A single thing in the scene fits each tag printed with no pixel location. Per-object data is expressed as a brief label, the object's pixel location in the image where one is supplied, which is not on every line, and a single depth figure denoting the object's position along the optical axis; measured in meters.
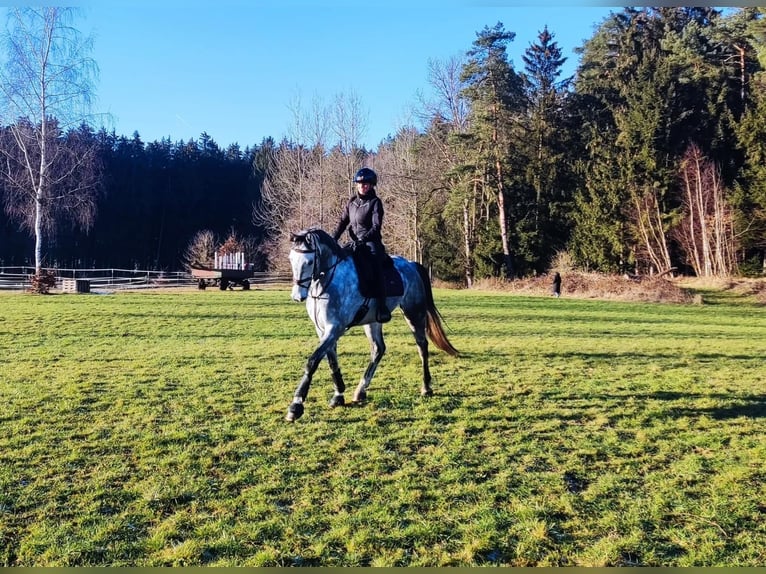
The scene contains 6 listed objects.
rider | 6.67
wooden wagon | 33.59
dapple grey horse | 5.95
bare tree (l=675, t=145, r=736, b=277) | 32.78
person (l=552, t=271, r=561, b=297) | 28.53
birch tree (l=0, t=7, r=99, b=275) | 24.86
